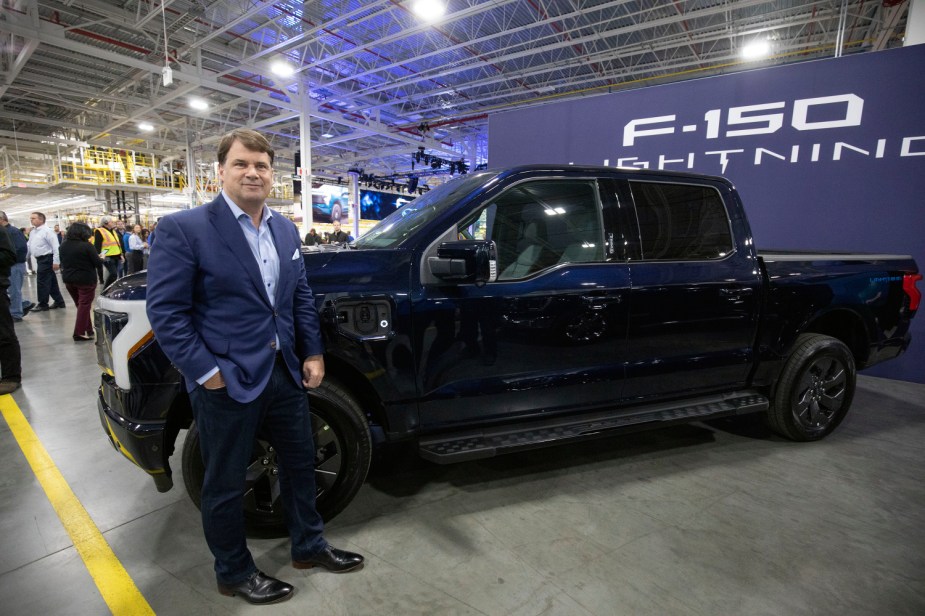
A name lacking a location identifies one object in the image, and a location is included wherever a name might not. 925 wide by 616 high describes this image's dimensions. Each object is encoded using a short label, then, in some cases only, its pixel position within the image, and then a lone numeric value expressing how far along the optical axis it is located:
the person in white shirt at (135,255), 11.46
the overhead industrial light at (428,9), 8.30
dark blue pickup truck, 2.08
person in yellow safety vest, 9.66
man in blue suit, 1.46
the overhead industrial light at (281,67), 10.73
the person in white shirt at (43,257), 7.98
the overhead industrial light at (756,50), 10.02
